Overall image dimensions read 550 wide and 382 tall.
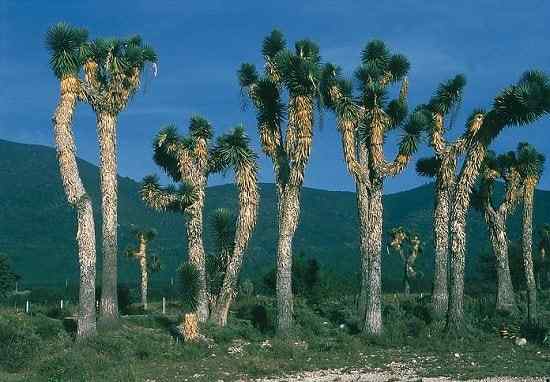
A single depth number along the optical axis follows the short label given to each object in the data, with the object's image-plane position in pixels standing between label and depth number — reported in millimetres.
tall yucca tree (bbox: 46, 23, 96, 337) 23938
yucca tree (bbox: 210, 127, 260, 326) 28891
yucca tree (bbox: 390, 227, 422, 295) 59619
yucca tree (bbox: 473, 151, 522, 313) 33062
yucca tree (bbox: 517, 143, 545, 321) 28516
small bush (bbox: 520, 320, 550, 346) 24806
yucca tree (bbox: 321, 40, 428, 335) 26562
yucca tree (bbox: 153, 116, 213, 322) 29578
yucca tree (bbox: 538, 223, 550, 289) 55653
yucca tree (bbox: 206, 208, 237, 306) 30562
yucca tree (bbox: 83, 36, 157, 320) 26641
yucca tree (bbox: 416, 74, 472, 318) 29588
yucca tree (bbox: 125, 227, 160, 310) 46625
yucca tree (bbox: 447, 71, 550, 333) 25328
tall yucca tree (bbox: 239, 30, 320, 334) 26719
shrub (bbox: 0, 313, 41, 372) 19609
